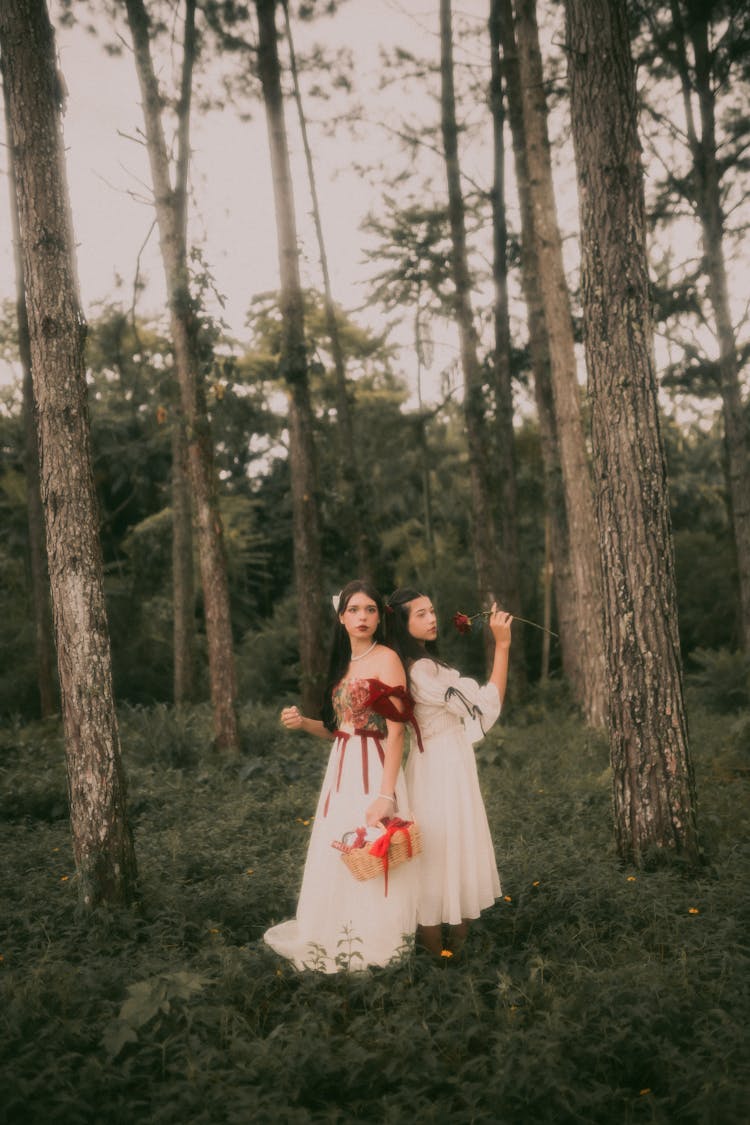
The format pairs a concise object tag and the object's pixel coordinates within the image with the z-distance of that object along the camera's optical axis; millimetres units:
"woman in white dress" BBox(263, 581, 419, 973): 4859
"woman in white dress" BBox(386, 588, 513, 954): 5055
